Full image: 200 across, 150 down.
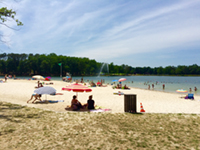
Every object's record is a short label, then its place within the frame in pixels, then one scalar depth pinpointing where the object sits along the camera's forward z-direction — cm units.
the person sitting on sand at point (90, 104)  1045
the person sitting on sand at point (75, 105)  1012
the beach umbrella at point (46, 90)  1193
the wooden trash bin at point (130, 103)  902
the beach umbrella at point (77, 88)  1070
